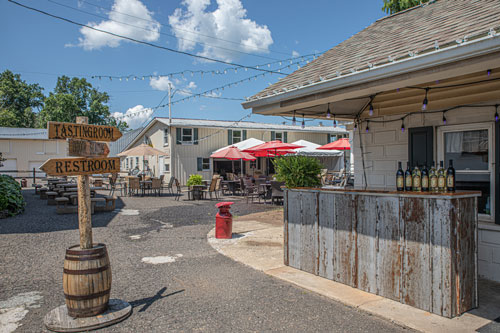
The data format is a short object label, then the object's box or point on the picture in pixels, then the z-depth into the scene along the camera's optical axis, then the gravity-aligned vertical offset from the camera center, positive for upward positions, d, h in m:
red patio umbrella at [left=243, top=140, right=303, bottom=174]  14.36 +0.76
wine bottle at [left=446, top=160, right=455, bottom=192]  3.87 -0.16
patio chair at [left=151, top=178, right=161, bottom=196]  16.55 -0.74
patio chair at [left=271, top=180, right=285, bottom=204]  12.27 -0.83
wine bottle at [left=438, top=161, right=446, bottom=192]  3.90 -0.20
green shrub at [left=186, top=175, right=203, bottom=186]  15.08 -0.56
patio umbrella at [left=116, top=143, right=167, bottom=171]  17.17 +0.80
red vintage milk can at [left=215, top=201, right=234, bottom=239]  7.25 -1.14
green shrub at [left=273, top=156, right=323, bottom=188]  5.27 -0.07
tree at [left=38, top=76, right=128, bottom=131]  43.94 +8.78
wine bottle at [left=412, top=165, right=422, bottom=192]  4.04 -0.17
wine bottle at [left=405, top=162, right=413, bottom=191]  4.14 -0.18
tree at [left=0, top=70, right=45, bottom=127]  45.66 +9.47
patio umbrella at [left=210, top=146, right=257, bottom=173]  16.89 +0.66
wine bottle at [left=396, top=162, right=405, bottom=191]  4.23 -0.18
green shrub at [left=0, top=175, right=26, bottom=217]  10.22 -0.96
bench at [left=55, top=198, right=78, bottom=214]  10.99 -1.27
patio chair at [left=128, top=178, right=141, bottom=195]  16.30 -0.71
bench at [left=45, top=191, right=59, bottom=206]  13.45 -1.21
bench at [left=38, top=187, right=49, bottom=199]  15.78 -1.12
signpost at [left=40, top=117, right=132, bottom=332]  3.51 -0.96
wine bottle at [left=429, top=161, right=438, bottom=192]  3.92 -0.18
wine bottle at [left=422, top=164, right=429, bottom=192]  3.97 -0.20
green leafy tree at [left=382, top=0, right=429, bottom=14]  12.67 +6.03
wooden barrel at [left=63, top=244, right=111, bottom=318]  3.51 -1.13
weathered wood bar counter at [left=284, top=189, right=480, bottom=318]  3.53 -0.89
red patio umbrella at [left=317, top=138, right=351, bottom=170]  15.35 +0.91
